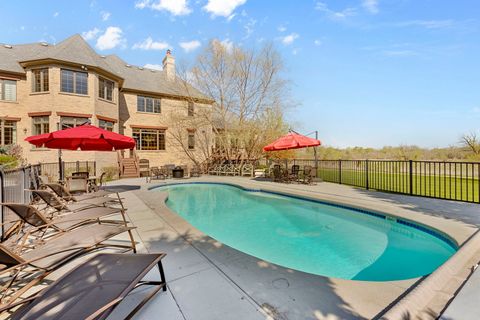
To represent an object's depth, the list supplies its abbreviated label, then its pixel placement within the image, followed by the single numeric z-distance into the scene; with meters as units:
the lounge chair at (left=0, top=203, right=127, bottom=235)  3.11
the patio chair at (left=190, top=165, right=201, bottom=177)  16.64
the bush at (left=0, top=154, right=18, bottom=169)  12.09
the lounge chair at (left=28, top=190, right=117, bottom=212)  4.71
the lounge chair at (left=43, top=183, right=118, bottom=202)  5.78
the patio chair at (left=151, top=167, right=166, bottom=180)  14.45
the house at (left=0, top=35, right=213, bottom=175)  15.07
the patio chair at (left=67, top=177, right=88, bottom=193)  7.80
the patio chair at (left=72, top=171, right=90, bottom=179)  8.70
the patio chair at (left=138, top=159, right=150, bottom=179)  17.78
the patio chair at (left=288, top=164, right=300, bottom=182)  12.58
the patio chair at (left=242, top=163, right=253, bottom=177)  16.66
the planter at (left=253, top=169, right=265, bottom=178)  16.50
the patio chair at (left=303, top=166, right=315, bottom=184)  11.59
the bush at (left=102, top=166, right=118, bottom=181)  15.57
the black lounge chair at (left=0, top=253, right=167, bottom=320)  1.60
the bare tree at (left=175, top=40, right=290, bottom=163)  16.95
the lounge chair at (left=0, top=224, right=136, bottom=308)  2.04
